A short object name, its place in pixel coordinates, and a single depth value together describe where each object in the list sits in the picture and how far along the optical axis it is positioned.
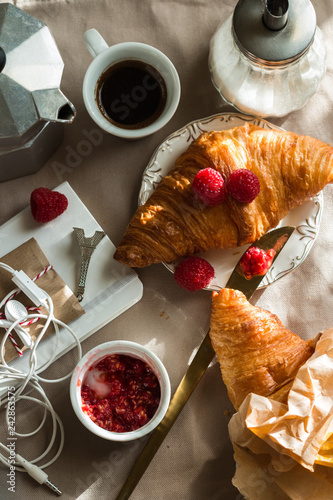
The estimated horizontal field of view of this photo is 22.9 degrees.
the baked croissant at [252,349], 0.57
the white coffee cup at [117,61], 0.59
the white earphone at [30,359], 0.58
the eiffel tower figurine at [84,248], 0.60
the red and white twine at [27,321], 0.59
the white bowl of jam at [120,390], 0.56
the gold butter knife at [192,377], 0.59
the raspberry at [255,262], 0.59
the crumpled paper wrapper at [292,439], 0.54
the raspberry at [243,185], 0.56
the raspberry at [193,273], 0.58
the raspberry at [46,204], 0.59
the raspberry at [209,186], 0.56
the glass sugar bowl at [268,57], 0.56
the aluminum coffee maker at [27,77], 0.53
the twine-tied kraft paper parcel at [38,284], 0.59
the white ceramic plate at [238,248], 0.60
